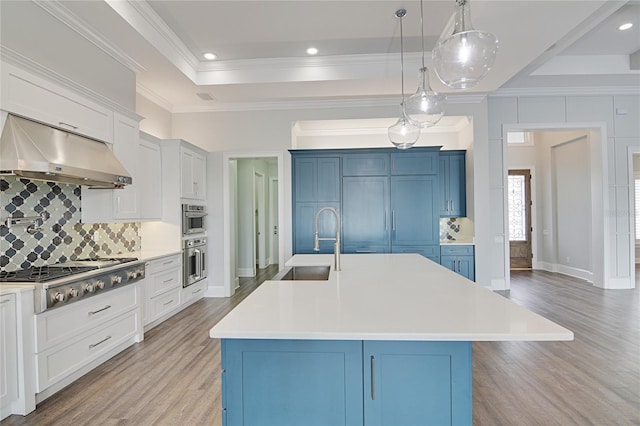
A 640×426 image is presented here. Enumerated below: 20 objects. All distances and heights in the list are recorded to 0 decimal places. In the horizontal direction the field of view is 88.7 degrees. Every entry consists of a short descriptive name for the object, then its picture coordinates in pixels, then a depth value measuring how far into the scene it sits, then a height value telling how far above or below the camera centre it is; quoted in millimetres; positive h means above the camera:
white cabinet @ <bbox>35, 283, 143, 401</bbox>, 2299 -963
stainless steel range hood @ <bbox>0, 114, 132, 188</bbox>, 2203 +477
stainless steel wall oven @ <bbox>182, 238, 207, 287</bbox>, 4645 -677
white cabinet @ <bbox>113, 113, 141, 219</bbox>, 3434 +620
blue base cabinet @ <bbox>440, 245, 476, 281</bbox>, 5203 -749
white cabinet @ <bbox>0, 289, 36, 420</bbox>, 2043 -874
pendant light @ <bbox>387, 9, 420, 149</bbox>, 3307 +812
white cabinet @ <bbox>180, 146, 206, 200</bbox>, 4641 +622
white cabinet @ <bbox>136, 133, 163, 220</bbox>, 4021 +490
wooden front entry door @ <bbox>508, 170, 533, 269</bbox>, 7477 -208
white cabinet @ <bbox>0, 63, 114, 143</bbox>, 2283 +913
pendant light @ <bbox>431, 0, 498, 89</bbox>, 1834 +915
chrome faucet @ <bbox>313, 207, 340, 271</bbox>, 2592 -313
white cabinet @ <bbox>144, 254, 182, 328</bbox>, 3736 -887
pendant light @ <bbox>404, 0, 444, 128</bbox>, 2689 +877
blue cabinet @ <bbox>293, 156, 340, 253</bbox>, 5266 +274
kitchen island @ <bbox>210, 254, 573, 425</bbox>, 1344 -667
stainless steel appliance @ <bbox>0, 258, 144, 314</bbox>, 2248 -478
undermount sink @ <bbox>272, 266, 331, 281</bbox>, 2938 -542
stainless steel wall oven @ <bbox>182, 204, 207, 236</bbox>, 4629 -61
